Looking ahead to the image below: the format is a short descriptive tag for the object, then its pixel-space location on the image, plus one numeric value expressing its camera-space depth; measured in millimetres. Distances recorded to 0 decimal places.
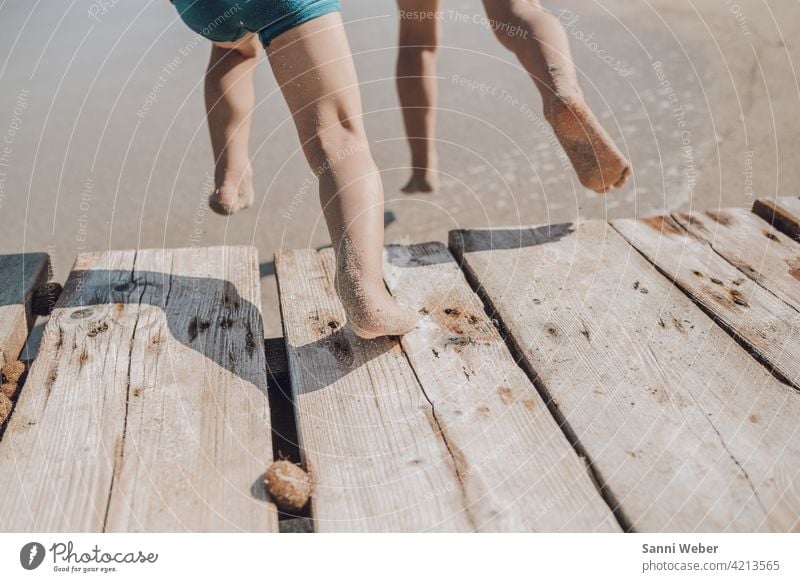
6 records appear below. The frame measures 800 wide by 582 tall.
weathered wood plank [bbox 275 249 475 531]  1066
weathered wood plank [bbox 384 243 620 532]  1062
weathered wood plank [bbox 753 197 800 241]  1827
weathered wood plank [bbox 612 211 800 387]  1394
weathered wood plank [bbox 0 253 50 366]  1484
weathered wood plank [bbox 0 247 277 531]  1070
